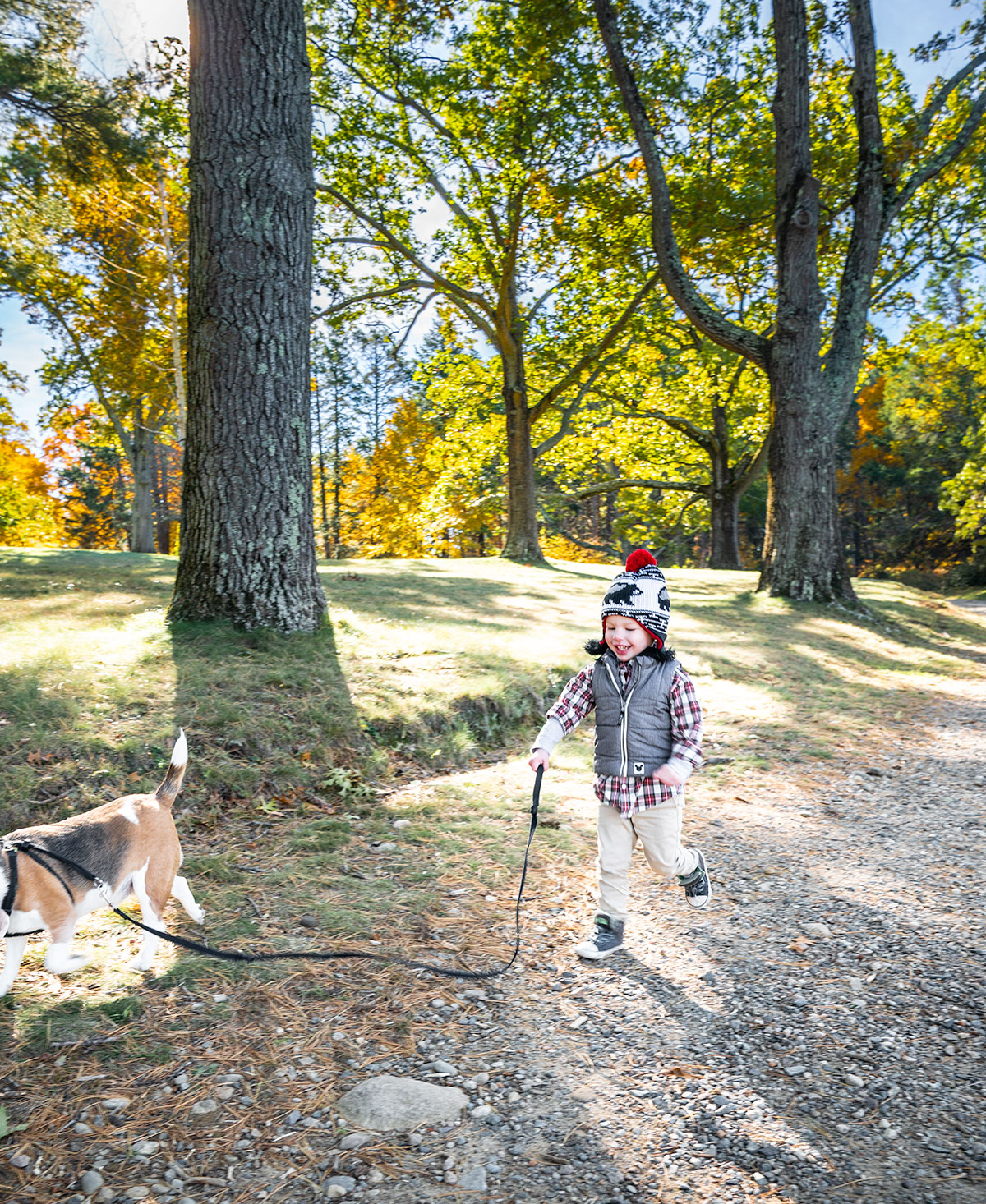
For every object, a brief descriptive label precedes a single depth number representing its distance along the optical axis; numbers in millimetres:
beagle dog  2631
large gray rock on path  2299
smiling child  3309
